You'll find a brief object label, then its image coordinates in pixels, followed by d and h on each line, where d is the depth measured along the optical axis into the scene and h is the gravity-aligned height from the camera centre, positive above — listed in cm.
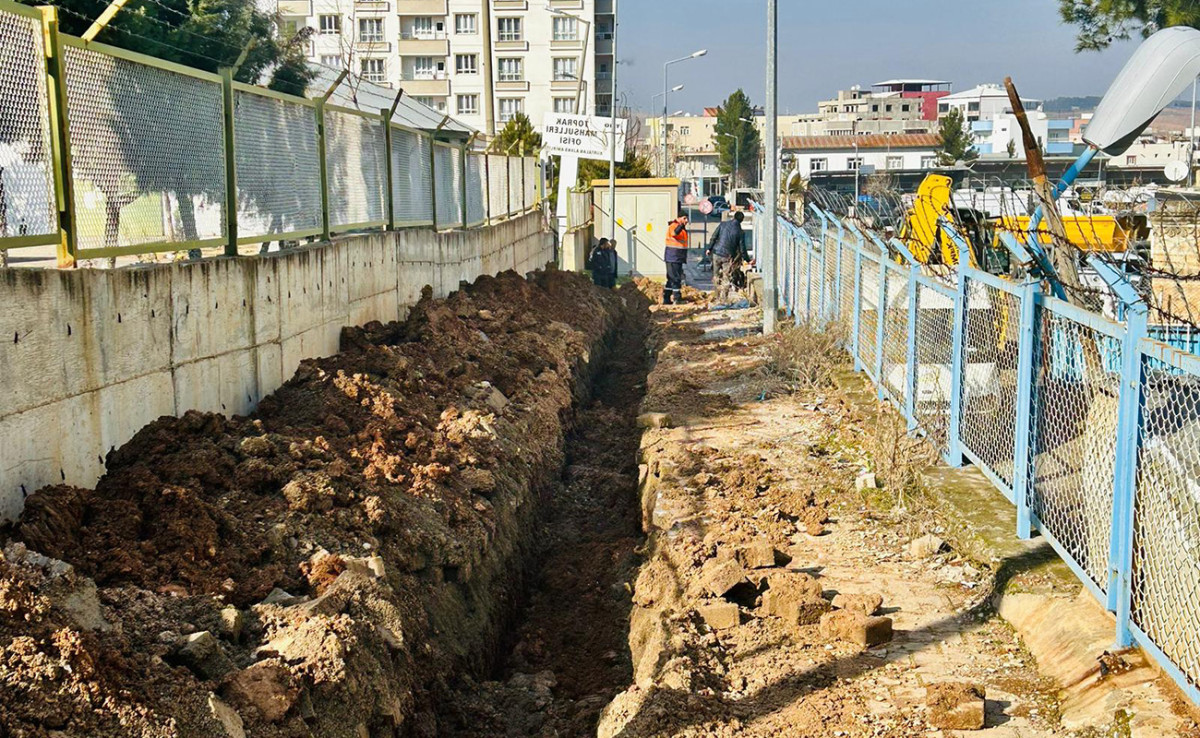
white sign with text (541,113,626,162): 2525 +87
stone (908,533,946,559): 712 -209
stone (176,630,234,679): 446 -166
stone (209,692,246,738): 412 -174
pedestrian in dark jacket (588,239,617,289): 2609 -178
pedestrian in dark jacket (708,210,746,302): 2370 -138
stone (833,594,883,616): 619 -209
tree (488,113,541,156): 3678 +143
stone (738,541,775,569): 707 -212
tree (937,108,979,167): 8888 +250
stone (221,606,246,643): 482 -167
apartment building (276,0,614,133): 7856 +795
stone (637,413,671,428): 1160 -222
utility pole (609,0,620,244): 2805 -40
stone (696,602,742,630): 622 -215
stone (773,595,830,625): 618 -211
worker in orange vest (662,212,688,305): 2450 -161
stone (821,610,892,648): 583 -209
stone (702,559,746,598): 657 -208
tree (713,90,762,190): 10394 +336
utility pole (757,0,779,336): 1759 -23
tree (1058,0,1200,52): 1878 +239
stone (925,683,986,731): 484 -204
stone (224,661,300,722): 441 -178
